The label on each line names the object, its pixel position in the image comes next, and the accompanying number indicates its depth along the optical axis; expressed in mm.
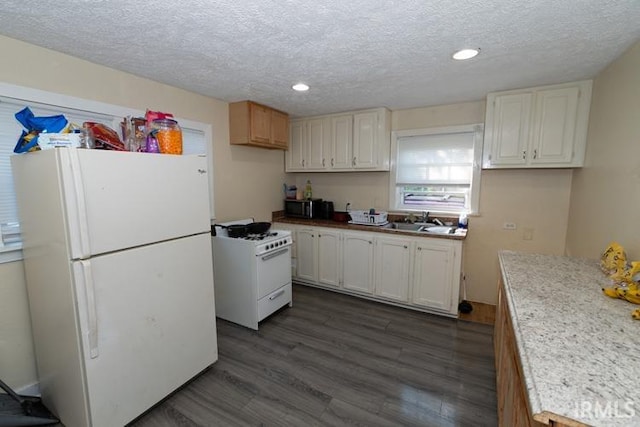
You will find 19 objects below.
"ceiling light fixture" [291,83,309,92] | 2607
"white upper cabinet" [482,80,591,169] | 2525
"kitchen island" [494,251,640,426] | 733
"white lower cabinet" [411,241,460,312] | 2920
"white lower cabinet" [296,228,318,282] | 3738
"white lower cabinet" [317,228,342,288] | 3578
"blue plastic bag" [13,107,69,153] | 1573
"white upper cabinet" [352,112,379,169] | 3451
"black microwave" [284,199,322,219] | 4008
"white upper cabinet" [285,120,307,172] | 3975
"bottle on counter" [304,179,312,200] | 4246
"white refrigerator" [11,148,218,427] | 1458
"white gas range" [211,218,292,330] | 2770
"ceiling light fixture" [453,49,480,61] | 1879
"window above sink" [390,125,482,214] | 3219
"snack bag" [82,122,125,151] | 1674
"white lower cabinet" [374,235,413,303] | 3152
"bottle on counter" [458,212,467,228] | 3228
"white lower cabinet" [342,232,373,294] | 3379
